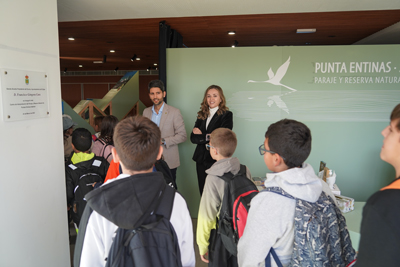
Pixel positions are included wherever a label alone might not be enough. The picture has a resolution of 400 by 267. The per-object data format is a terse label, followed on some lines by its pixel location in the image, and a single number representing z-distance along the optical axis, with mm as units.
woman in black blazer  3232
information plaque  1771
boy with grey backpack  1176
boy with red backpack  1789
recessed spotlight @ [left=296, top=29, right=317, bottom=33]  4488
